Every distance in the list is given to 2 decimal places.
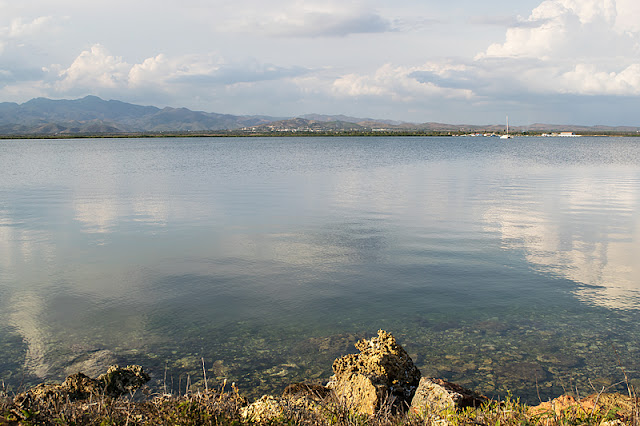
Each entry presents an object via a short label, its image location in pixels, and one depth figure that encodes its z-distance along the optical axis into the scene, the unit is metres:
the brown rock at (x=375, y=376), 5.34
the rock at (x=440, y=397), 5.30
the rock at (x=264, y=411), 4.71
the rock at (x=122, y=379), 6.40
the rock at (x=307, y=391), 5.48
